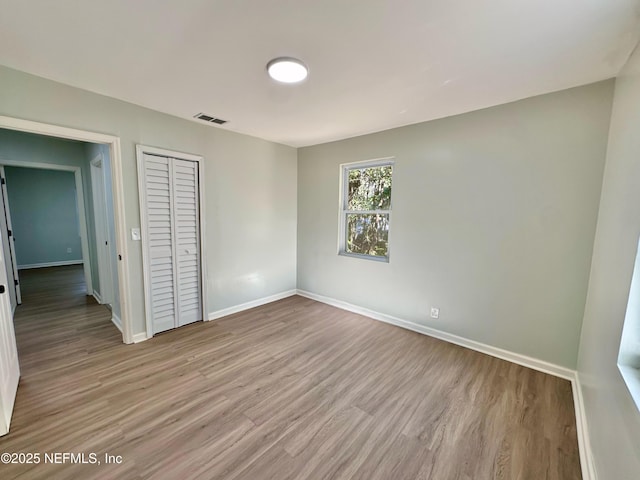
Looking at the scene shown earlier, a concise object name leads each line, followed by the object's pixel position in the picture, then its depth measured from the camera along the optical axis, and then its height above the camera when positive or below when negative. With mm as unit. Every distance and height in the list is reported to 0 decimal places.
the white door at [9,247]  3457 -572
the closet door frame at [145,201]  2705 +84
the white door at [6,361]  1642 -1120
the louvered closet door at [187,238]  3033 -343
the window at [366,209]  3438 +59
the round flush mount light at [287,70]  1779 +1012
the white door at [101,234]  3586 -383
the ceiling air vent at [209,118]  2852 +1024
